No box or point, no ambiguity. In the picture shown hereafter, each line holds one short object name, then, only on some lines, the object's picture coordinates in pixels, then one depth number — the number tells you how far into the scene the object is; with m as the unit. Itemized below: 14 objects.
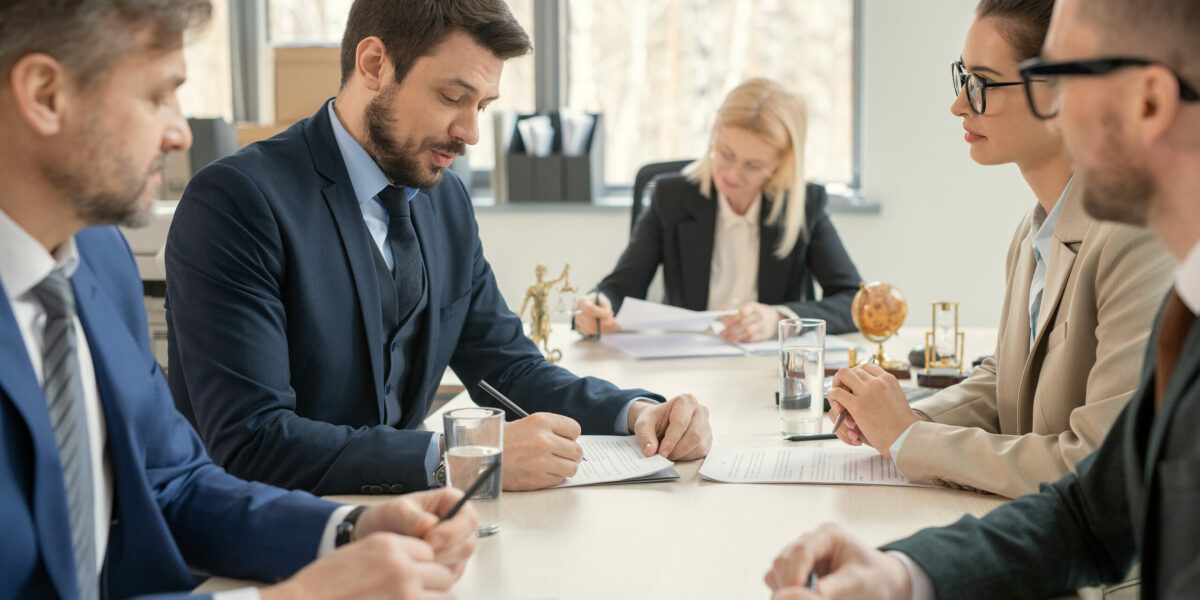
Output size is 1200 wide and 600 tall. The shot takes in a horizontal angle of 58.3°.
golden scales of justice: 2.76
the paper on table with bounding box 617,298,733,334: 3.02
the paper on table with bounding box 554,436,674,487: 1.59
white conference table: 1.18
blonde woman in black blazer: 3.65
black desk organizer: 5.15
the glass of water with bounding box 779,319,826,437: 1.88
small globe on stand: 2.56
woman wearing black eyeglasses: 1.47
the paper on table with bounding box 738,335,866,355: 2.76
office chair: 4.09
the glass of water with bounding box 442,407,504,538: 1.35
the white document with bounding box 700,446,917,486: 1.58
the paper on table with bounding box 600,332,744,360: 2.72
